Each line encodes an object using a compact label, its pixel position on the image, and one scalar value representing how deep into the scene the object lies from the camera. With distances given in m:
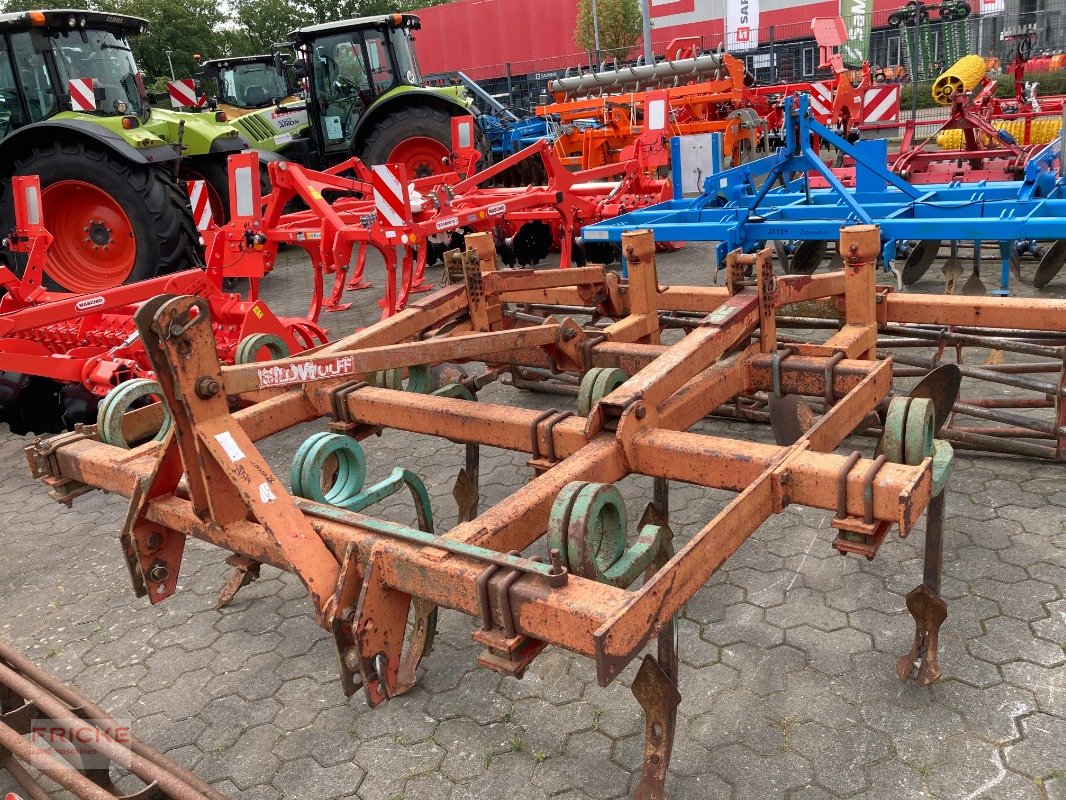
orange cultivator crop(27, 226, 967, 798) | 1.77
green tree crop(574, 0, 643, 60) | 28.70
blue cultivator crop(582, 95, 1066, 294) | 4.60
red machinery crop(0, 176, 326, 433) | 4.37
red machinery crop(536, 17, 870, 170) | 8.91
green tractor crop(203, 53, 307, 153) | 12.16
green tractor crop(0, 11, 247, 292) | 6.73
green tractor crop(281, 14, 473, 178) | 9.07
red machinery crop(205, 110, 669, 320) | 5.22
